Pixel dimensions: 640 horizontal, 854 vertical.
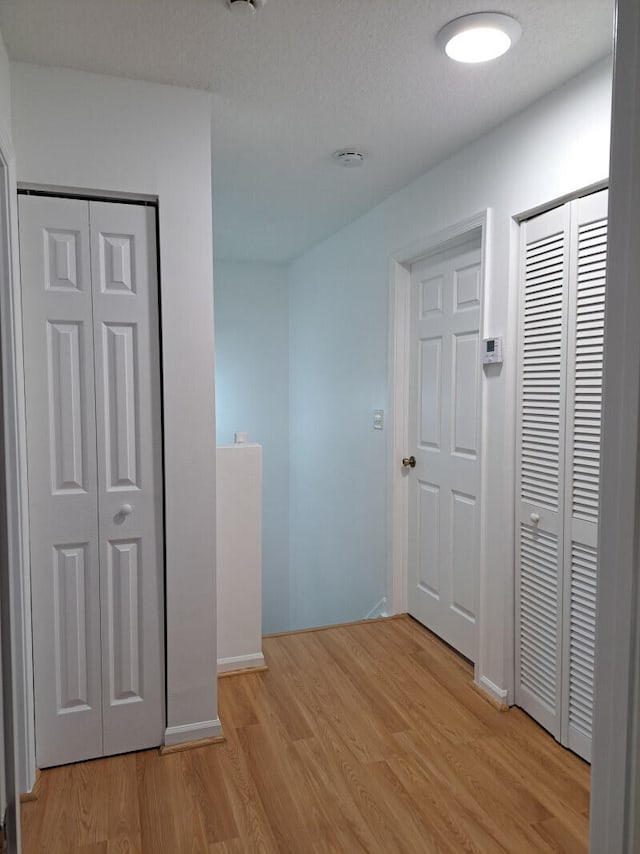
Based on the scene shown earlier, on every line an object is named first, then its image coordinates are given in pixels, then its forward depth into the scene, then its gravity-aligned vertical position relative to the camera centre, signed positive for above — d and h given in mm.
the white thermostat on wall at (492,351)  2516 +175
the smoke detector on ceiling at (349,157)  2754 +1100
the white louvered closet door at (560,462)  2100 -264
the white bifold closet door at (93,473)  2049 -291
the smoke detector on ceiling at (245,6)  1643 +1071
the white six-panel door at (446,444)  2846 -267
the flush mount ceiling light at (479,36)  1753 +1084
